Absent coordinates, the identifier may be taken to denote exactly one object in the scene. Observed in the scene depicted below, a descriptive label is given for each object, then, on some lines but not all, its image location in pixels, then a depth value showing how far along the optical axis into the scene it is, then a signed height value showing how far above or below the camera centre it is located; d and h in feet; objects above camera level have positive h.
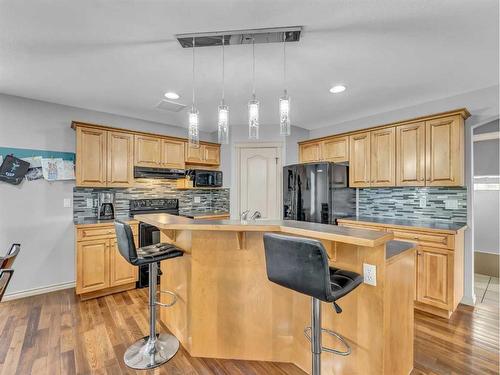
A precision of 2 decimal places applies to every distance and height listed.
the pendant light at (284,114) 6.64 +1.92
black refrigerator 12.11 -0.28
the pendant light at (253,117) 6.66 +1.83
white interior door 14.51 +0.41
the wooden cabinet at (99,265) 9.98 -3.15
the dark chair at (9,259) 5.38 -1.53
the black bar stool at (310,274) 4.06 -1.47
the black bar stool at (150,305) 6.11 -3.12
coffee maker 11.77 -0.87
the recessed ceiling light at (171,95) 10.02 +3.64
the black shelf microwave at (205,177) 13.97 +0.55
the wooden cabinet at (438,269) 8.64 -2.82
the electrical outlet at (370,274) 4.94 -1.67
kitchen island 5.29 -2.78
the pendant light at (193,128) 7.07 +1.67
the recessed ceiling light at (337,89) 9.43 +3.70
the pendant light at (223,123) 6.88 +1.75
